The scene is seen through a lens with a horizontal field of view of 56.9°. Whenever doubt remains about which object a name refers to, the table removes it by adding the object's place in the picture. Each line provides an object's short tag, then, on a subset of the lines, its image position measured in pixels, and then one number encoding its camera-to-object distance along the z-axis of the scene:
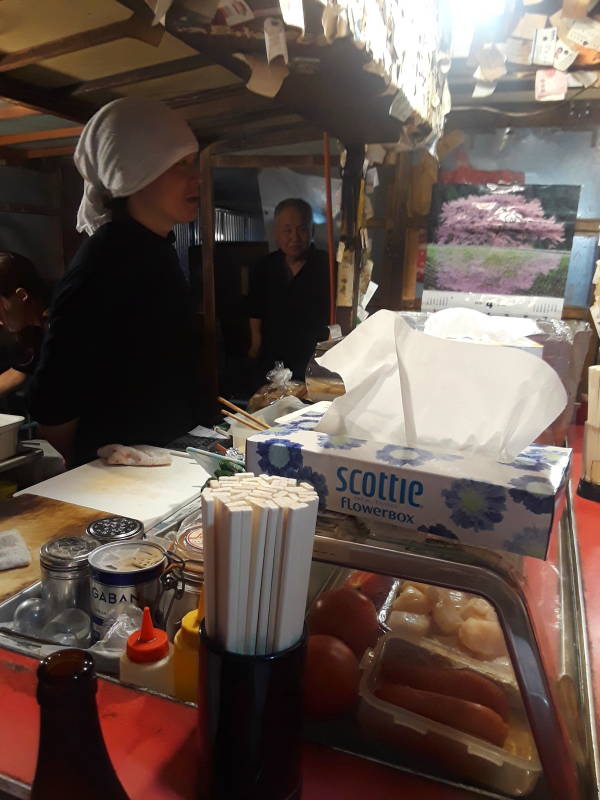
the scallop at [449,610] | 0.93
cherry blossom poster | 2.89
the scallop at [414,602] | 0.97
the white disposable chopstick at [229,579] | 0.57
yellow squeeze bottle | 0.80
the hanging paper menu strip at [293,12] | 1.02
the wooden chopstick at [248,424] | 1.46
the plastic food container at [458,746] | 0.71
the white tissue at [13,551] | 1.20
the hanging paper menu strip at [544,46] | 2.38
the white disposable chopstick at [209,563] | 0.59
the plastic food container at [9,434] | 2.03
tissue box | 0.68
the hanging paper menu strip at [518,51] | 2.45
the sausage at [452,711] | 0.75
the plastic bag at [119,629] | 0.91
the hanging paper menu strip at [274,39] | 1.18
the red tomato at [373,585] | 1.04
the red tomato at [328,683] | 0.80
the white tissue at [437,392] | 0.77
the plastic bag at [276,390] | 2.35
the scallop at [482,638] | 0.87
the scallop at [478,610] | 0.92
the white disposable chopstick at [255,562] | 0.58
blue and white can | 0.92
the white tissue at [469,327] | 1.33
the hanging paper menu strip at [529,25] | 2.38
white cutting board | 1.55
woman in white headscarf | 2.10
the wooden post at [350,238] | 2.55
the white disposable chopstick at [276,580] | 0.59
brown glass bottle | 0.54
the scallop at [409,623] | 0.91
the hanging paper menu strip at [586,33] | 2.23
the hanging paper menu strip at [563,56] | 2.35
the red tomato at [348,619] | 0.90
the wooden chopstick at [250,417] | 1.48
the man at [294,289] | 3.69
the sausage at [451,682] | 0.80
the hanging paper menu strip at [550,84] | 2.44
